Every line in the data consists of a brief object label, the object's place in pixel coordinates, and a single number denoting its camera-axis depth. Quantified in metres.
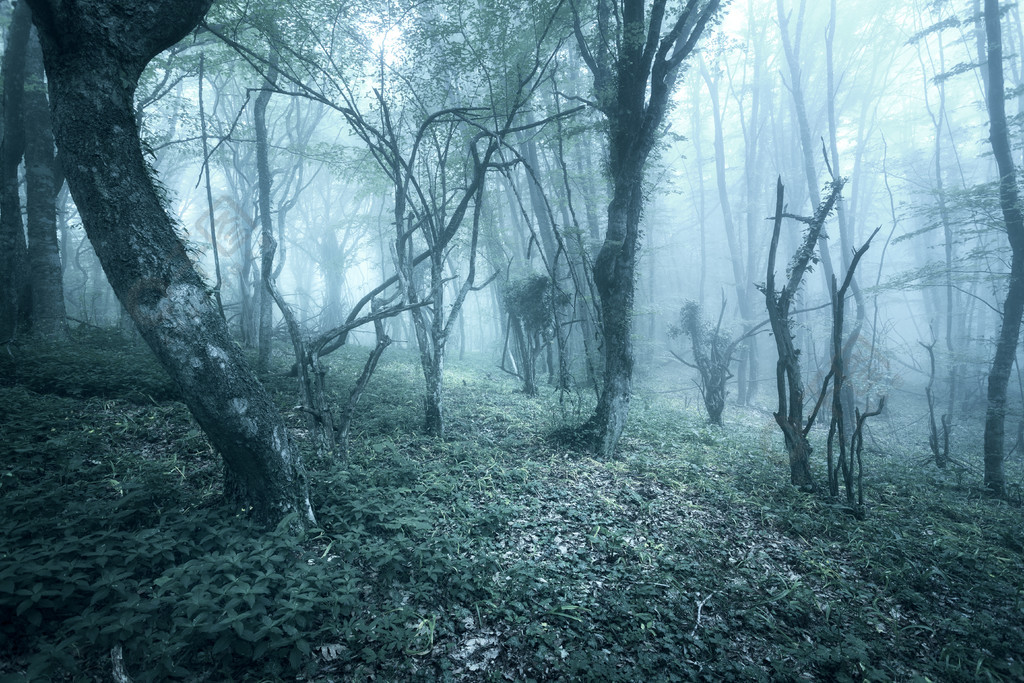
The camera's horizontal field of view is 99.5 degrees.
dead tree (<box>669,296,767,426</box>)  10.98
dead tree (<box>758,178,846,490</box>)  5.79
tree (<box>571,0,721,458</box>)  6.06
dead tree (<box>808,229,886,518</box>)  4.99
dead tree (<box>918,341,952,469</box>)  8.46
